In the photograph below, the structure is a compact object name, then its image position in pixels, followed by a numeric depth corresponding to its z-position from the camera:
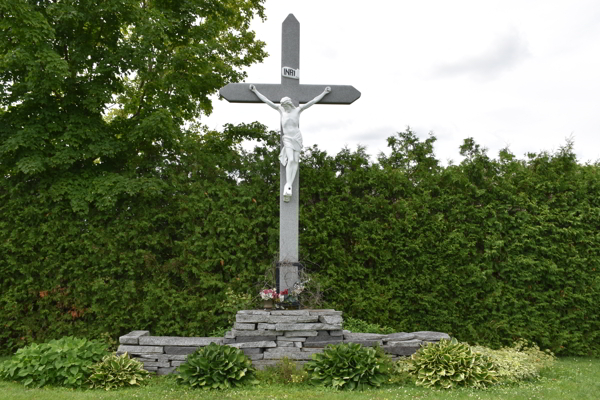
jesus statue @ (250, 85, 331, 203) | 5.53
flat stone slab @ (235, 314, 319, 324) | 4.91
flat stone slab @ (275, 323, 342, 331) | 4.88
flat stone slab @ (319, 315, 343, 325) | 4.89
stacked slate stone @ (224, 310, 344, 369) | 4.88
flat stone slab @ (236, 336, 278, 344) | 4.92
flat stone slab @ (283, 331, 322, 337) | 4.91
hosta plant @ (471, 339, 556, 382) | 4.72
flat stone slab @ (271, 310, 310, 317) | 4.93
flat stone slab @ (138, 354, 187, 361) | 4.95
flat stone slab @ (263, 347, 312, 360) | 4.84
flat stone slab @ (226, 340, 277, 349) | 4.86
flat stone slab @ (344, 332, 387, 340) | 5.04
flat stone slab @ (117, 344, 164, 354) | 4.98
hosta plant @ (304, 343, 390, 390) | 4.44
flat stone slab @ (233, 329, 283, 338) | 4.91
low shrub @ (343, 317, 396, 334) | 5.72
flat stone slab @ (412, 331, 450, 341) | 5.16
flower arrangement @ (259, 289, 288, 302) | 5.10
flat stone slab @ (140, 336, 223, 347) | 4.97
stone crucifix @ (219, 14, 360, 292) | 5.50
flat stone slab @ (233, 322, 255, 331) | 4.92
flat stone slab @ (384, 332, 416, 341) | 5.14
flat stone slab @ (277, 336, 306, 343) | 4.91
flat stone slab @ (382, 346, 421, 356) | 5.07
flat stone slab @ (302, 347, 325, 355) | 4.86
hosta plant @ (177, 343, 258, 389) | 4.47
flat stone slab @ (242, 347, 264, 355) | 4.87
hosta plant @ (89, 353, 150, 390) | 4.53
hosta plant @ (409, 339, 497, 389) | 4.48
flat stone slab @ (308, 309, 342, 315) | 4.93
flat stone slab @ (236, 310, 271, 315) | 4.93
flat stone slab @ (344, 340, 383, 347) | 5.01
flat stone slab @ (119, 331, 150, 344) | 5.00
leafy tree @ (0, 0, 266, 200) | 5.62
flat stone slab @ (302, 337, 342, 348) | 4.89
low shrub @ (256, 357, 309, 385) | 4.55
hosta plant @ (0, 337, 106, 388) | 4.55
